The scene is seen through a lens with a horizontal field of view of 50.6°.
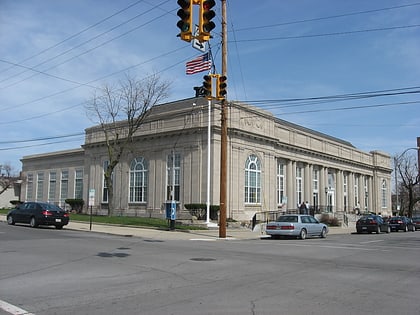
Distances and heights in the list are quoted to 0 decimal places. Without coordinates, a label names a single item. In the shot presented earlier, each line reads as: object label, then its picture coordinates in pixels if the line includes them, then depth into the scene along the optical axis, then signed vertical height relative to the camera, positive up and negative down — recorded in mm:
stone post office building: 38781 +3726
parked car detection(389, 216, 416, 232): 38156 -1806
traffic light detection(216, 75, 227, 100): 21125 +5430
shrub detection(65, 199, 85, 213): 49712 -340
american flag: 26766 +8417
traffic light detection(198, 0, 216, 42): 10969 +4556
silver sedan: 24344 -1351
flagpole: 32150 +1712
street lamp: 67050 +6521
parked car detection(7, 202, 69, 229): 26906 -862
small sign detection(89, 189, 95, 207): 28128 +287
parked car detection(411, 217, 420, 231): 43406 -1914
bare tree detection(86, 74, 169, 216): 40938 +7240
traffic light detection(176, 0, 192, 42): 10820 +4462
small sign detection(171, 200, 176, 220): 27497 -526
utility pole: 24531 +3071
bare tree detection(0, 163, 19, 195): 69675 +3402
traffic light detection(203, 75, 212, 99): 20359 +5340
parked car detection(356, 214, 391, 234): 32969 -1646
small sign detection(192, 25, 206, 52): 12240 +4412
